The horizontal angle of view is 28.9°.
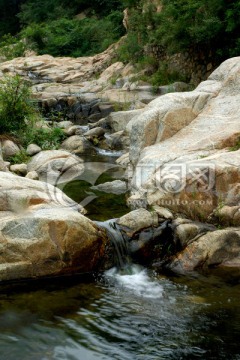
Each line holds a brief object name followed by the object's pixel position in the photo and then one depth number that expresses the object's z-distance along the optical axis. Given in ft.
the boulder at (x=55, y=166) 33.68
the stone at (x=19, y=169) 34.04
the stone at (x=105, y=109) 56.70
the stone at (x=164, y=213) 22.47
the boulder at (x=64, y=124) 49.91
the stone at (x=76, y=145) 43.34
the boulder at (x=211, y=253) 20.07
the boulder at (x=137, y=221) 21.77
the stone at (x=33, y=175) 31.91
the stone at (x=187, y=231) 21.17
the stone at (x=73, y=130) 48.00
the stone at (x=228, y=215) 21.52
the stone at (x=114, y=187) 30.58
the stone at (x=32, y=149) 38.19
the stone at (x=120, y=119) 48.24
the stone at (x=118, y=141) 44.40
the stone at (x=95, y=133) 47.52
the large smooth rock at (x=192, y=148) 22.62
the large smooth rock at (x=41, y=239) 18.43
